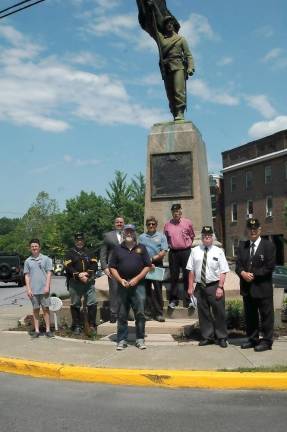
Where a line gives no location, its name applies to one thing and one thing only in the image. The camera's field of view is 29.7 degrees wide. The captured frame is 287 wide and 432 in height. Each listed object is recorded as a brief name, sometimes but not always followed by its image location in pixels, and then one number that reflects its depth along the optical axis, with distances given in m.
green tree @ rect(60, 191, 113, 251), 70.44
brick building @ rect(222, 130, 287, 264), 46.38
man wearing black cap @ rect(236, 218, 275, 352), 7.36
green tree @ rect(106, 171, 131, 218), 57.97
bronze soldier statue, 11.67
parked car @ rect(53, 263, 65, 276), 69.04
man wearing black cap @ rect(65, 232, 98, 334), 8.94
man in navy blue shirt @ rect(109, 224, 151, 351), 7.64
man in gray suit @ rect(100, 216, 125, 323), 9.02
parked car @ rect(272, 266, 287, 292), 22.30
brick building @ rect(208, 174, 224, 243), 55.17
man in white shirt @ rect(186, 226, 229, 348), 7.69
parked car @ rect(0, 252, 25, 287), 31.56
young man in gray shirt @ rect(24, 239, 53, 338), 8.90
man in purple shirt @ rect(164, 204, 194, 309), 9.38
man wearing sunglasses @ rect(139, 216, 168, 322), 9.01
